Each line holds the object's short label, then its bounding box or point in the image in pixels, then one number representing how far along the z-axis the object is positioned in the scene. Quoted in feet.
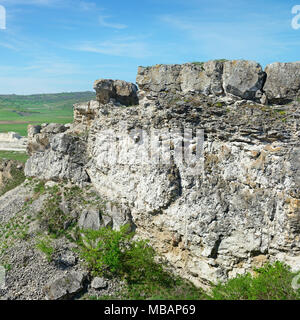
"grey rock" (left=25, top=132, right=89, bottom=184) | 111.34
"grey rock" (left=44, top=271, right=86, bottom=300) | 76.64
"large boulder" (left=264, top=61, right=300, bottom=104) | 76.28
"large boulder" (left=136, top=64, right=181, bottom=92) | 89.51
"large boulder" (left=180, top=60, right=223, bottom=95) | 83.41
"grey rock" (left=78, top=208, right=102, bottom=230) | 94.31
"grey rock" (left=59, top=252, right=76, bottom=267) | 84.94
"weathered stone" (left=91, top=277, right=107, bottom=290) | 79.92
